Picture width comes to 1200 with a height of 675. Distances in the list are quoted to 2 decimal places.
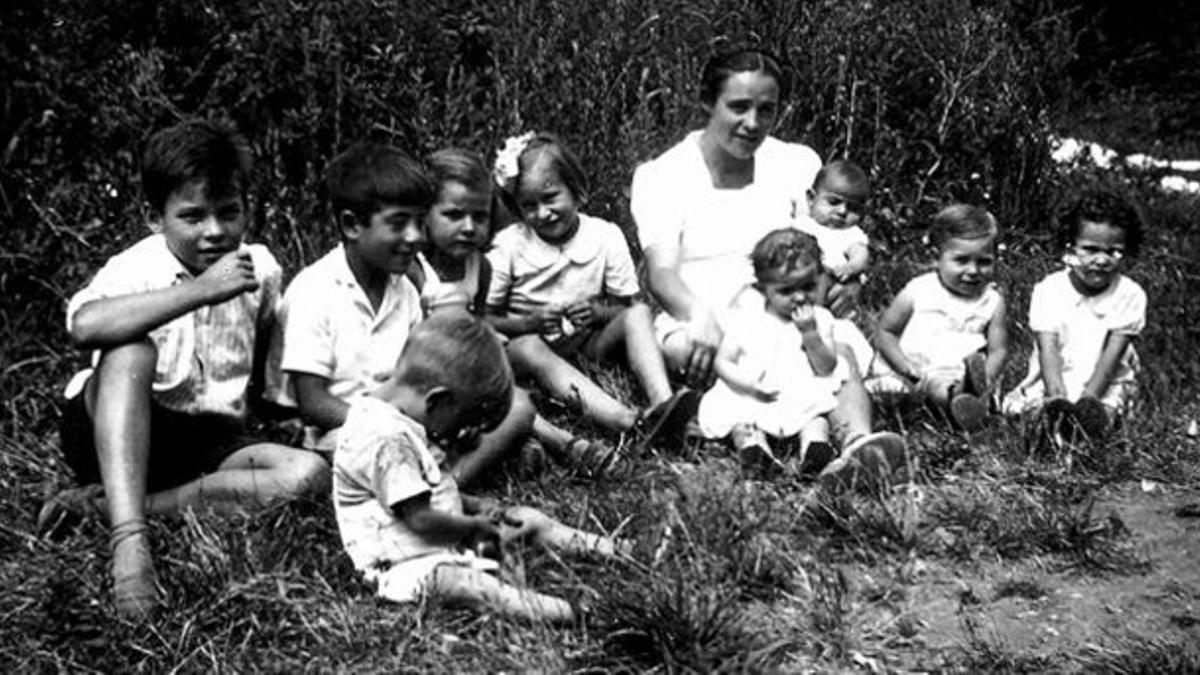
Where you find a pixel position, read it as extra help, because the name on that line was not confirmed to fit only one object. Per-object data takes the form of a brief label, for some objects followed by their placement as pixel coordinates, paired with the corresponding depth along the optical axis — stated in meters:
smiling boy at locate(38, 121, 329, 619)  4.22
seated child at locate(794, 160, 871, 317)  6.42
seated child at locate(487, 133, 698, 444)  5.69
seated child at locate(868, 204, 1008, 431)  6.09
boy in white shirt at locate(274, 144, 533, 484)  4.82
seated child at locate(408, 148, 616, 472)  5.25
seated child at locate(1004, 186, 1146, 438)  5.90
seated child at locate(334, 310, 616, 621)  4.05
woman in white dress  6.00
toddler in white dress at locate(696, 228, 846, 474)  5.45
